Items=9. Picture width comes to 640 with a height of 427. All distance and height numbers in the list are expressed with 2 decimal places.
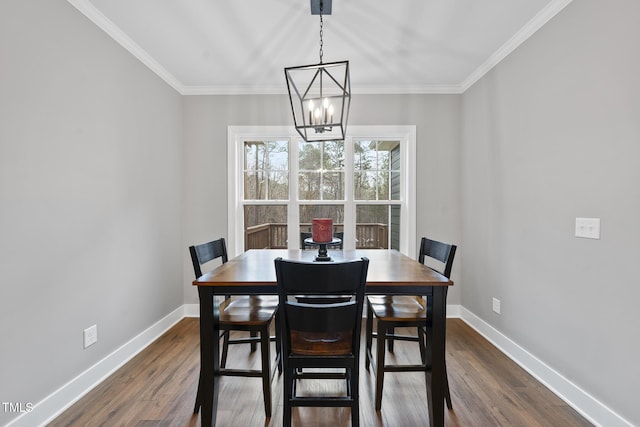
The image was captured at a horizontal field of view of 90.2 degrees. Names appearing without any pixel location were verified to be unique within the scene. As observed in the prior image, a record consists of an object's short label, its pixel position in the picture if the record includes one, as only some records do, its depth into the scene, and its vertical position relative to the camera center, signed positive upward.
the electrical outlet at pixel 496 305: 2.83 -0.95
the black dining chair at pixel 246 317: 1.80 -0.71
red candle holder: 2.08 -0.20
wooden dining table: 1.67 -0.59
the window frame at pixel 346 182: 3.56 +0.20
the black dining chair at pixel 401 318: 1.89 -0.71
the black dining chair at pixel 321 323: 1.44 -0.59
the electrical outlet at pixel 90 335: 2.13 -0.93
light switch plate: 1.82 -0.17
